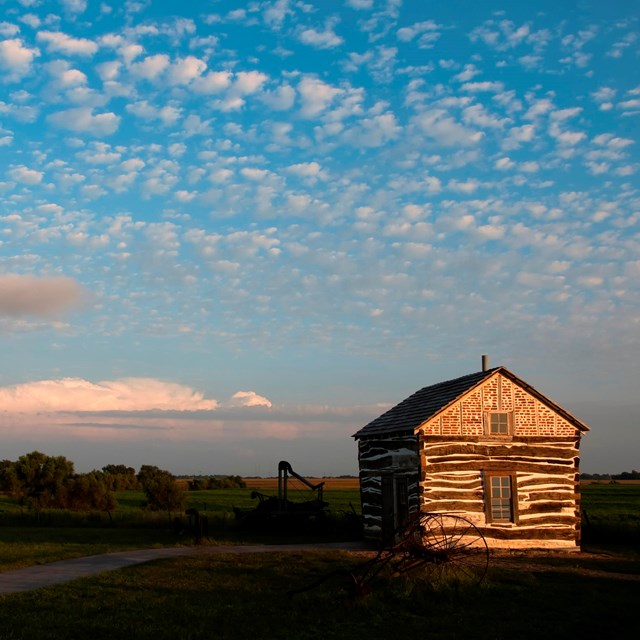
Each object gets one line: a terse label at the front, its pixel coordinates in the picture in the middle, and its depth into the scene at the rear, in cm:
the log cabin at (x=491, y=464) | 2381
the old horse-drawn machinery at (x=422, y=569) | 1475
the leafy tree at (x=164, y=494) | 5131
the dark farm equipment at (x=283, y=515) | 3119
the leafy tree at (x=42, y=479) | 5288
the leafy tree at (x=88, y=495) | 5147
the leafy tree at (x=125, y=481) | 8400
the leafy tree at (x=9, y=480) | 5331
